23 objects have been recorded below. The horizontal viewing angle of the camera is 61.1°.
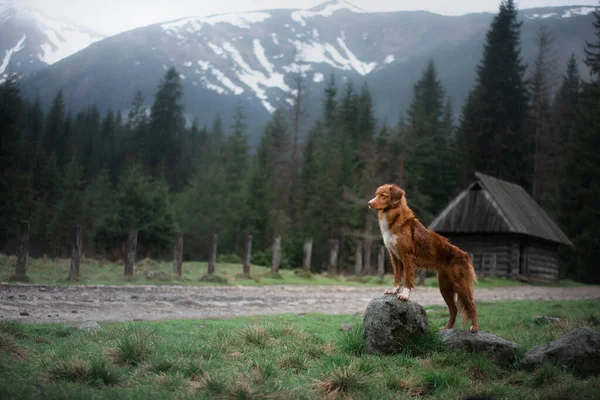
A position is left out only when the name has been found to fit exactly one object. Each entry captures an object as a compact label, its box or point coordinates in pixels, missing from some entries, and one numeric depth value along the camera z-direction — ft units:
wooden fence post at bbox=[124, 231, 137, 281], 61.52
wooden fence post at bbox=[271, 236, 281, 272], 83.56
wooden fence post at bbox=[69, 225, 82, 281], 53.88
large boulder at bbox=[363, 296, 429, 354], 23.58
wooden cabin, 113.60
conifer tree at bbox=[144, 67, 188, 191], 244.63
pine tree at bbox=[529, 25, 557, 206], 178.40
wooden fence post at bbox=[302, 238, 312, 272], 88.83
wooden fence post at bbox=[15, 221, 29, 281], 48.42
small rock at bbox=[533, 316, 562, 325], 34.46
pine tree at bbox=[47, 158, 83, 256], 166.50
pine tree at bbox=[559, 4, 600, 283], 139.44
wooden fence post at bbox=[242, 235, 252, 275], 78.79
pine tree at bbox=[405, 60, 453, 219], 159.22
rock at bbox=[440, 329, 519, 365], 23.54
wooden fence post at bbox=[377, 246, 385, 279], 102.47
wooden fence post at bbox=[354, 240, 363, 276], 101.81
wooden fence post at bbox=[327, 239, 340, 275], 95.61
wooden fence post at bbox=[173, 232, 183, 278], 68.90
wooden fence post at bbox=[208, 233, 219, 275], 72.54
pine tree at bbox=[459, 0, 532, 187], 177.78
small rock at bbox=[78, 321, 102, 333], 25.76
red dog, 23.75
